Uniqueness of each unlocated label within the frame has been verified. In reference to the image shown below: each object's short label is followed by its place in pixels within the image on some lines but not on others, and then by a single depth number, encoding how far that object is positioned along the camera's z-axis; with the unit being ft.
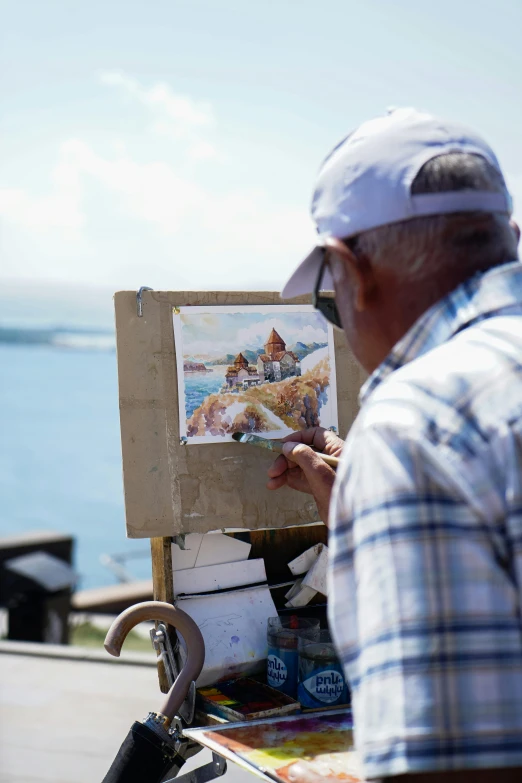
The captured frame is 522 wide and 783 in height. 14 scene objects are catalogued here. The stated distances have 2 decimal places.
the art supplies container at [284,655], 10.66
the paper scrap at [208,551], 10.97
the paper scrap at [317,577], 11.16
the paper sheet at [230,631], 10.82
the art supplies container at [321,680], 10.47
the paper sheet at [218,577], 10.94
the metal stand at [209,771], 10.42
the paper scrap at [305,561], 11.29
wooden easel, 10.78
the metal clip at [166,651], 10.74
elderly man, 6.50
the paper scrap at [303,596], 11.19
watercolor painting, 10.98
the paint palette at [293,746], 9.80
